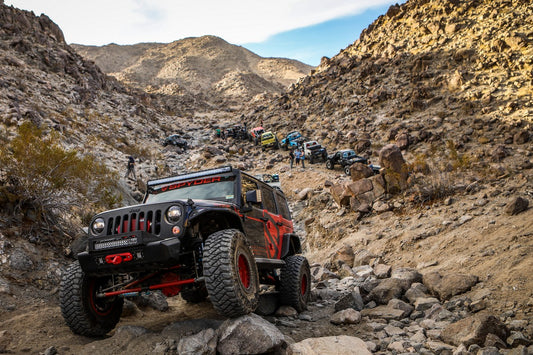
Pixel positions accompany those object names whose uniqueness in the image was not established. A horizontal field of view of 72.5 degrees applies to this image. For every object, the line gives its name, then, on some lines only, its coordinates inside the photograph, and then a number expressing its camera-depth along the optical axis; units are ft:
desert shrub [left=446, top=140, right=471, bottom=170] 50.19
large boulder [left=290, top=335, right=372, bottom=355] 12.39
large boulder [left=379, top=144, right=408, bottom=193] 43.47
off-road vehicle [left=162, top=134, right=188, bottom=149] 111.14
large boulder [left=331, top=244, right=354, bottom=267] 32.59
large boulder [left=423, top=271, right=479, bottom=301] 18.78
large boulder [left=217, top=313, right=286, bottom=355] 11.97
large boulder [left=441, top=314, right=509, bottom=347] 12.84
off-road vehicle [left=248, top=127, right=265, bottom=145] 112.47
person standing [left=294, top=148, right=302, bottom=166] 83.47
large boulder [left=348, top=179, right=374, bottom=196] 45.50
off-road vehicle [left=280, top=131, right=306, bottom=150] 98.09
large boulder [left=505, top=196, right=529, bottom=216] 27.66
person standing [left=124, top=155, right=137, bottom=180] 64.28
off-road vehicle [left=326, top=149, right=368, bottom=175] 73.31
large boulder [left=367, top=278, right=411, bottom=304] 20.26
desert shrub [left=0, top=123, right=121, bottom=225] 24.20
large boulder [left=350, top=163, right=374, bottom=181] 48.96
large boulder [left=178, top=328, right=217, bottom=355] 11.89
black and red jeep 12.53
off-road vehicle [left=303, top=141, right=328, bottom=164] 84.89
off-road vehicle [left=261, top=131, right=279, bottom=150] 105.09
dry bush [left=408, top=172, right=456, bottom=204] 39.17
